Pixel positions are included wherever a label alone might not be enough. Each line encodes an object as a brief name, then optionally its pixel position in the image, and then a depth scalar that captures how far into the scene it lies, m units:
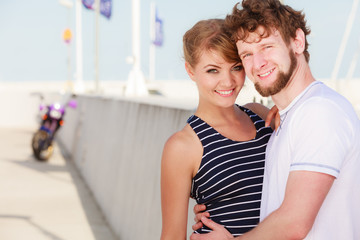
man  2.06
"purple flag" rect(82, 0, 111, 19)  20.36
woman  2.89
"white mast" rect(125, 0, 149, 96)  12.88
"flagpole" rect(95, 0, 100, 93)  18.42
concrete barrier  5.44
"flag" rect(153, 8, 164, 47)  40.83
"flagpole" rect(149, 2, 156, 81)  55.42
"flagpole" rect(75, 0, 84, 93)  34.00
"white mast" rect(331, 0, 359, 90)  31.44
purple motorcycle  14.11
